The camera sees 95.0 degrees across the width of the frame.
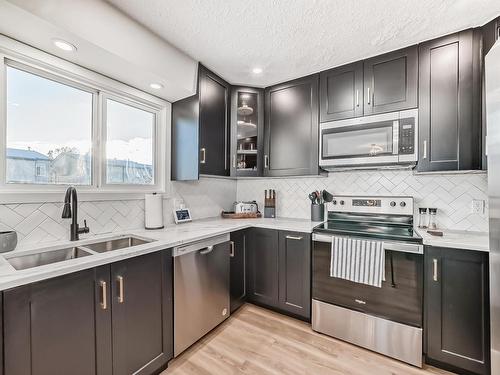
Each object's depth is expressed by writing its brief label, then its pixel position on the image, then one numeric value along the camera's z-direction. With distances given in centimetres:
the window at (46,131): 143
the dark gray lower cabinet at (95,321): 95
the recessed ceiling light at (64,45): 134
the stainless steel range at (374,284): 163
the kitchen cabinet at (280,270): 206
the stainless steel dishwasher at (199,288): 162
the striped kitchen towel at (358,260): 171
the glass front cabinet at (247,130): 257
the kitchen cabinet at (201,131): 215
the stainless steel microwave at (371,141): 187
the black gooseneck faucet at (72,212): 143
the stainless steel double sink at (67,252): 129
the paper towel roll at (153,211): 202
